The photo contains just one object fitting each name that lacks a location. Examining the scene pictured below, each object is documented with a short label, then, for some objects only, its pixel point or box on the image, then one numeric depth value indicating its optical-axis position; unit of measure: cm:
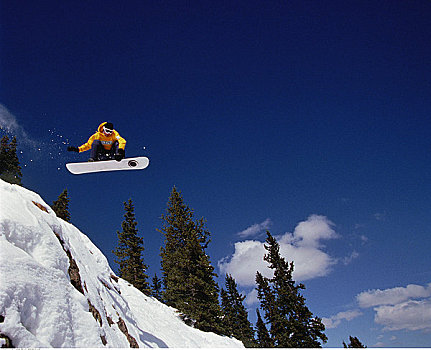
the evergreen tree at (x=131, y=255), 2667
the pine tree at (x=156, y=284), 4333
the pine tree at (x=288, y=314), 2402
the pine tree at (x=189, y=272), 1897
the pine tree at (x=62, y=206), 2830
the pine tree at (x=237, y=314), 3628
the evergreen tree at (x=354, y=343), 4383
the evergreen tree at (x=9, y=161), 2877
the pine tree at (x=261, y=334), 3968
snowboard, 1095
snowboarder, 1037
